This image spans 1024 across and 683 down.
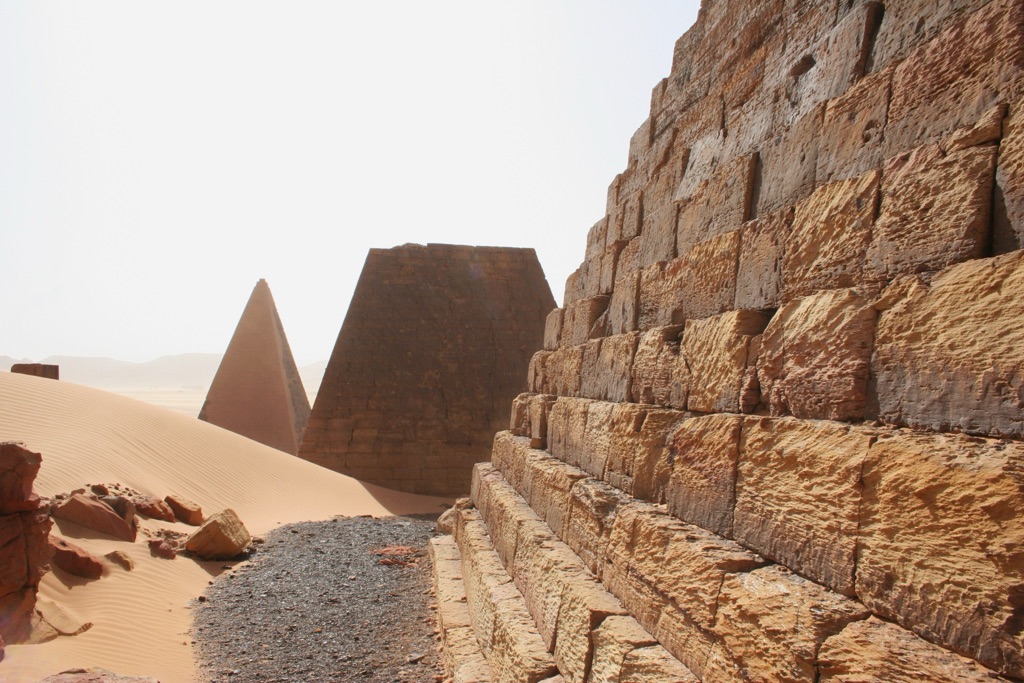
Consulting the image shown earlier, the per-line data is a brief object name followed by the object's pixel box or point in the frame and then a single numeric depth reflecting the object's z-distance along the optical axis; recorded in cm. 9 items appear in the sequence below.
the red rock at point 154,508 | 933
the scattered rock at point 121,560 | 740
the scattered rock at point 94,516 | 787
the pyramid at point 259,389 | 2016
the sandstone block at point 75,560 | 678
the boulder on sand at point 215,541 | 860
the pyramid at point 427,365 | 1512
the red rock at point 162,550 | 812
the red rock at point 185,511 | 998
